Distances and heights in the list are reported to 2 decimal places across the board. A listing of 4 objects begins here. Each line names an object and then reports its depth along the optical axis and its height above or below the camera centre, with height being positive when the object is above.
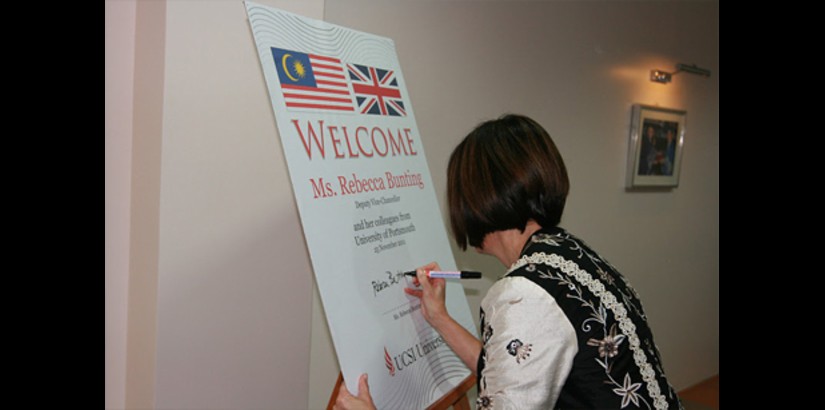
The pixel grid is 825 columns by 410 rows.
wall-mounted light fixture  3.51 +0.80
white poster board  1.29 +0.02
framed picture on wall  3.38 +0.34
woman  1.06 -0.19
